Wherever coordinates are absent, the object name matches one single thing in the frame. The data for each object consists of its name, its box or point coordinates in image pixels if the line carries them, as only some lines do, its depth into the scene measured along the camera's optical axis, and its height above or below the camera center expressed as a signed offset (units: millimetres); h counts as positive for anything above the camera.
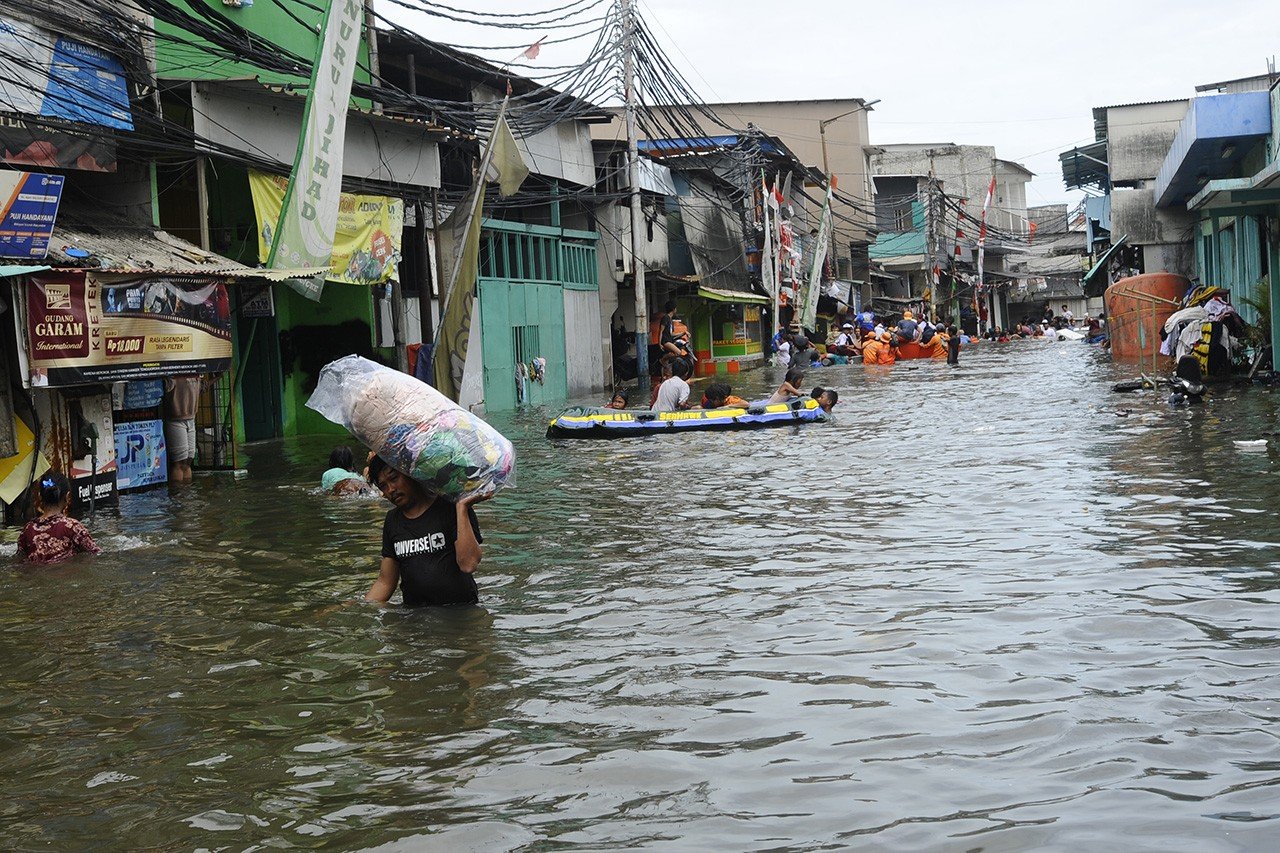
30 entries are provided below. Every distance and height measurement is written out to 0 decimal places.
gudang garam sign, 12812 +713
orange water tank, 30719 +696
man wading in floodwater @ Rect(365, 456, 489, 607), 7453 -963
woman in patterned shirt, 10547 -1082
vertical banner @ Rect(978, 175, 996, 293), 64500 +5836
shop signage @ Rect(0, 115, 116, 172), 14477 +2930
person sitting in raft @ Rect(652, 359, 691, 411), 21141 -533
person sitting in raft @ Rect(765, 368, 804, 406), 21625 -544
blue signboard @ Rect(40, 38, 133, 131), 15062 +3673
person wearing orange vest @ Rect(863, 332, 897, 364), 45156 -54
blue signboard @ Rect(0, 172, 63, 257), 13438 +1953
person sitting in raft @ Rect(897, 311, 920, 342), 48469 +702
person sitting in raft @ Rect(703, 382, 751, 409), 20469 -583
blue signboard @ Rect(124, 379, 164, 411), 15055 +2
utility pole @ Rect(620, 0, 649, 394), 30047 +3589
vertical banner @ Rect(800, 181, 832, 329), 43562 +2672
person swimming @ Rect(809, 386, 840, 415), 21623 -732
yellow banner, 18641 +2350
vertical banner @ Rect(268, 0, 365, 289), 13461 +2401
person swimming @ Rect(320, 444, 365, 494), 14305 -1042
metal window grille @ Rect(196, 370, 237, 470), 17188 -485
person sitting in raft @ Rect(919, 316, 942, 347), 48984 +569
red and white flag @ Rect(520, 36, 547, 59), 22547 +5527
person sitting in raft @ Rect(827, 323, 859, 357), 49531 +263
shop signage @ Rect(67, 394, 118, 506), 13875 -680
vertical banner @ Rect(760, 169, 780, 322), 41988 +3105
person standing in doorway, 15773 -368
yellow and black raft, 19781 -891
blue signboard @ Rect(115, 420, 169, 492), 15023 -722
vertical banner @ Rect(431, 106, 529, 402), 14055 +734
